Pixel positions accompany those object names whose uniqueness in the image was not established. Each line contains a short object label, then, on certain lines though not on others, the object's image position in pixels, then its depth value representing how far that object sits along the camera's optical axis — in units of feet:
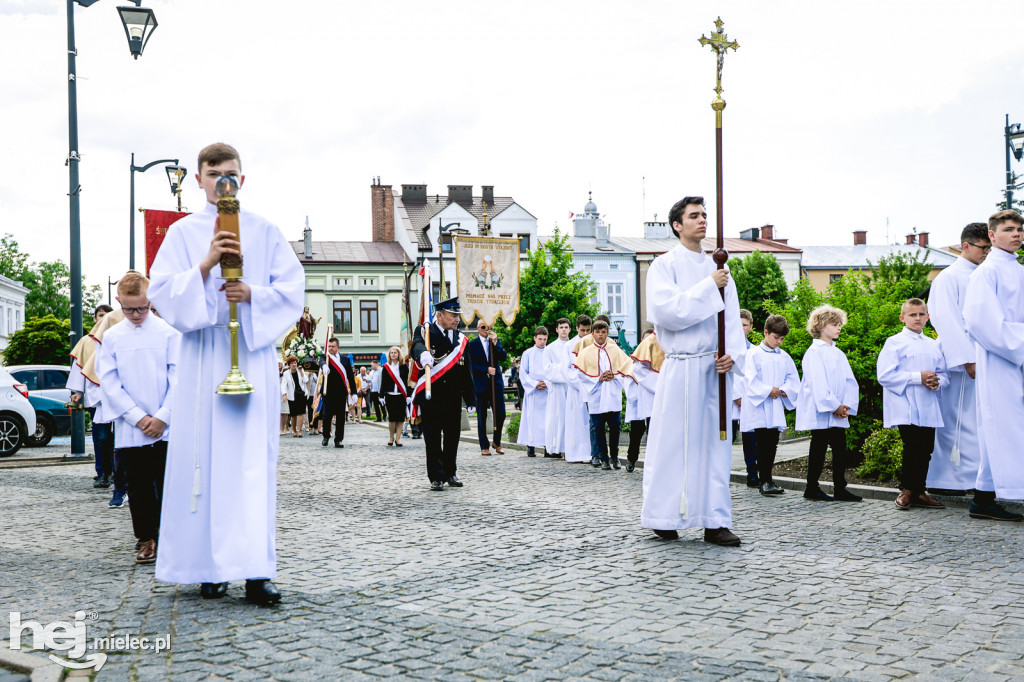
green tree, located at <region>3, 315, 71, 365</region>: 136.46
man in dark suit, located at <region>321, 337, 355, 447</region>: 62.90
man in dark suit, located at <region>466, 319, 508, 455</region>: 52.90
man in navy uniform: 34.42
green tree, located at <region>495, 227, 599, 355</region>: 165.99
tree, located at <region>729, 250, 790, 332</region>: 189.98
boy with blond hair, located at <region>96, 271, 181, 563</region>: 20.51
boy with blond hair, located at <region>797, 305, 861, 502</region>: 29.48
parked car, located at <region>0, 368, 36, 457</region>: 55.98
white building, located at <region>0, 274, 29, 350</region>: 243.60
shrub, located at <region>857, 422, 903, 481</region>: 32.19
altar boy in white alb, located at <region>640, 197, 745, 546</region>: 21.72
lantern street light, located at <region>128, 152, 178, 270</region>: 80.38
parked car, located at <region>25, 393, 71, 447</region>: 64.44
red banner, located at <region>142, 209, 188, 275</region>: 51.57
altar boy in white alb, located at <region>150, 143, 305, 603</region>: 15.66
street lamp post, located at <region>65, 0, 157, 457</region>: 51.78
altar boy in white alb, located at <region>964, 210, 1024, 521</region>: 24.39
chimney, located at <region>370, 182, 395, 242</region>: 210.79
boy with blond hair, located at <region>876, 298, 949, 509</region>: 27.22
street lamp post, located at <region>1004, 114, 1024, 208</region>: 74.33
